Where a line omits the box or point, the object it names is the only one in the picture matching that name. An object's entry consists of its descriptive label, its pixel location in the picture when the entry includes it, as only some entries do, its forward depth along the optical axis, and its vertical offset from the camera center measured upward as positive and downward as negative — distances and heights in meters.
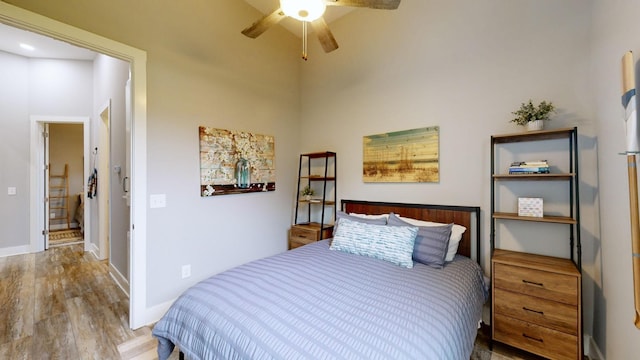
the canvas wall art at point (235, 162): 2.66 +0.20
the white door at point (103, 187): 3.85 -0.12
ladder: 5.72 -0.43
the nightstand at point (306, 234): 3.20 -0.72
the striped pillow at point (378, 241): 2.06 -0.55
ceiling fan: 1.57 +1.13
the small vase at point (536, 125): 1.92 +0.42
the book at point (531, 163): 1.93 +0.13
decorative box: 1.95 -0.22
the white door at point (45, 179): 4.27 +0.01
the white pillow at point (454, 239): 2.18 -0.53
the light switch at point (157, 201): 2.26 -0.20
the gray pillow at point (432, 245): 2.03 -0.55
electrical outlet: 2.52 -0.93
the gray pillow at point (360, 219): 2.46 -0.41
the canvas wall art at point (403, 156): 2.59 +0.26
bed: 1.08 -0.69
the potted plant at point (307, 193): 3.50 -0.19
